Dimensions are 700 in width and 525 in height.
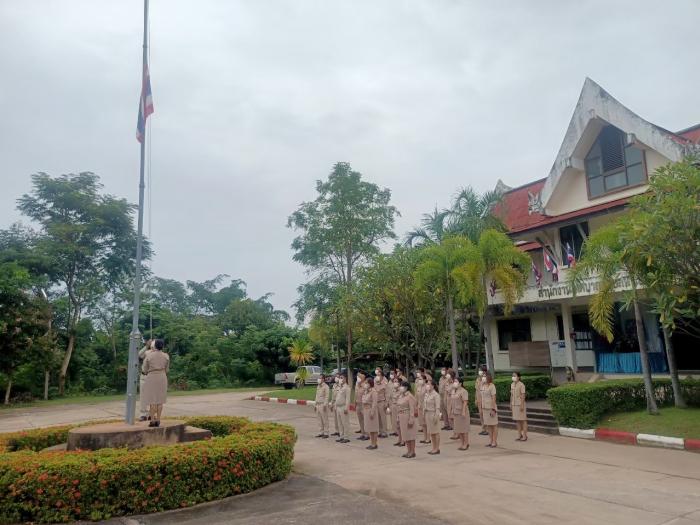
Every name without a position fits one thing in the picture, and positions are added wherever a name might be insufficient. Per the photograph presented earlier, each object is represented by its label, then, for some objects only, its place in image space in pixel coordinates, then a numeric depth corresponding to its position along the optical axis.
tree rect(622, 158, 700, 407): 8.98
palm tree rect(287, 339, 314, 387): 30.34
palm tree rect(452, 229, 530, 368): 14.08
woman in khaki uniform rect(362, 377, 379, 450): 10.81
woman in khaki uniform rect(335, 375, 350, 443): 11.67
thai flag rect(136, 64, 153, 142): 9.94
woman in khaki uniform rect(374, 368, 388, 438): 11.86
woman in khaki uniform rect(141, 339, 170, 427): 8.59
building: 15.20
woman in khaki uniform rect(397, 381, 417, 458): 9.74
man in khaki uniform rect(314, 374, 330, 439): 12.44
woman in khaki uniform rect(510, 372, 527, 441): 11.23
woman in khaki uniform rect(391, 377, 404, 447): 10.56
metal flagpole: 8.78
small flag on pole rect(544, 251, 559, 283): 16.25
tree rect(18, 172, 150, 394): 29.09
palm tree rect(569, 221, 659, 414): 10.67
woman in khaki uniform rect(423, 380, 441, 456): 9.93
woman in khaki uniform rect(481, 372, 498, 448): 10.63
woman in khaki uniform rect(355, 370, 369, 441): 12.12
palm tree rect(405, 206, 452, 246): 17.53
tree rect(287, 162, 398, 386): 25.28
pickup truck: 28.81
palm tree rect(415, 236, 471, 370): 14.74
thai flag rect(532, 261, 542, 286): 16.88
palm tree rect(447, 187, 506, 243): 15.84
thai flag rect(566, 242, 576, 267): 15.38
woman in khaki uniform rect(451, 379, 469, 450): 10.34
